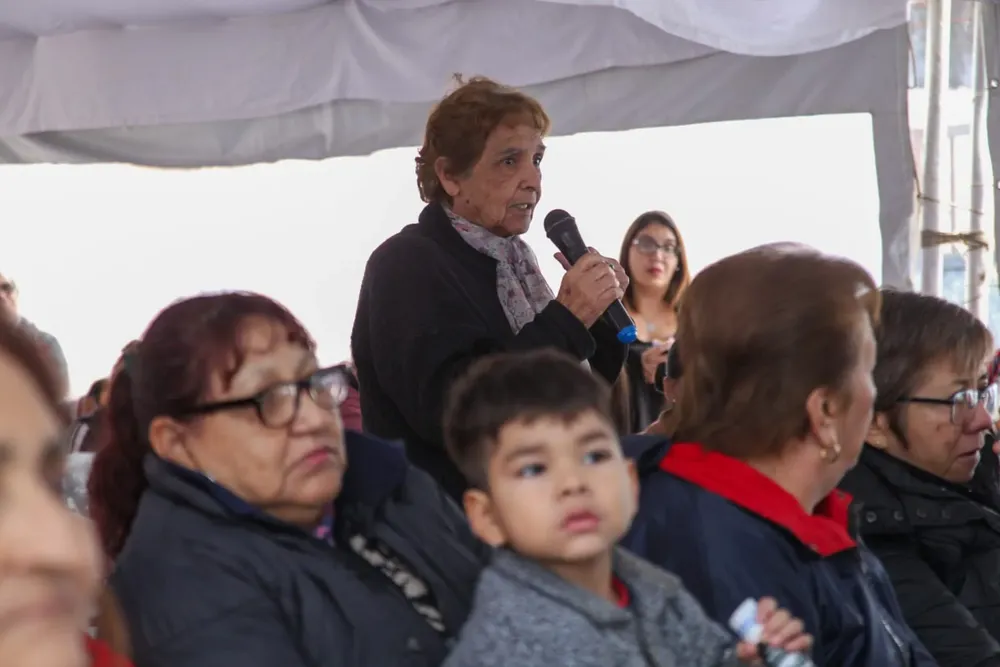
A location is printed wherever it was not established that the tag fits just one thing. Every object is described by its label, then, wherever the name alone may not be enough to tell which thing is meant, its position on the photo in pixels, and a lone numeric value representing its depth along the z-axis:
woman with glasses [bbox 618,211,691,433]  4.79
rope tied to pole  4.30
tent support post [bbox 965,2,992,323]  4.23
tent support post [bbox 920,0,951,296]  4.23
